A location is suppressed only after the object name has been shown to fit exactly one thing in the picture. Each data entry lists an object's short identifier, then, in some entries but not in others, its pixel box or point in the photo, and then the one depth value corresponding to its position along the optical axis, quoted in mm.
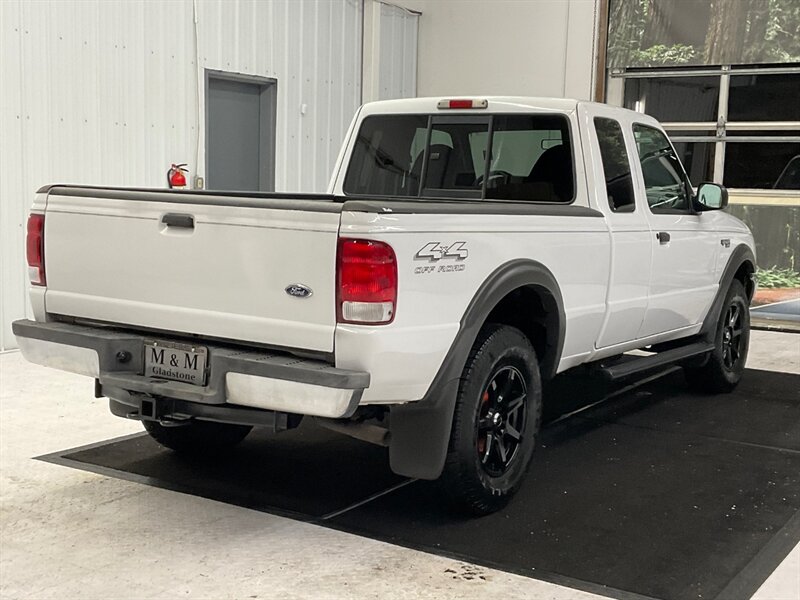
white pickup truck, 3369
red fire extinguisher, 8844
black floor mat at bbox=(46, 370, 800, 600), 3633
